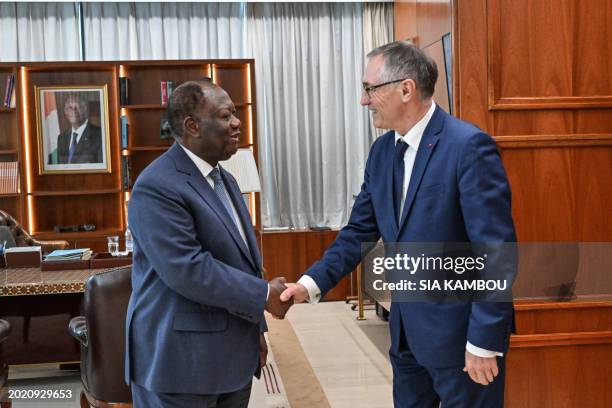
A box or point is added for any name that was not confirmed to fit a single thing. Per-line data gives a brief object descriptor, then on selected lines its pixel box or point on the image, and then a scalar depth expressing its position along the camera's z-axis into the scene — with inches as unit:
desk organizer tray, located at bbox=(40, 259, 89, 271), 168.7
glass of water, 185.3
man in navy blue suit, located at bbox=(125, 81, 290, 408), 73.7
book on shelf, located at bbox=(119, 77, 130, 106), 278.3
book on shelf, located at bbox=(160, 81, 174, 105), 280.8
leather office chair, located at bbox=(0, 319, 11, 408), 108.7
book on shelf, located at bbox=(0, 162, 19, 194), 270.7
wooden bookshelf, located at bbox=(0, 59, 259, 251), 276.4
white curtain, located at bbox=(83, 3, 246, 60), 290.7
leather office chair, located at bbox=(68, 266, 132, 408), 106.3
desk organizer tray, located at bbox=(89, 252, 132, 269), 167.3
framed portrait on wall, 278.1
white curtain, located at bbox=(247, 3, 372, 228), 300.8
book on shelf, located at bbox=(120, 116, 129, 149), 277.7
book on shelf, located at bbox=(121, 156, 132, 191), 277.7
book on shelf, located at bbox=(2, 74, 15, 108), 273.1
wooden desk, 166.4
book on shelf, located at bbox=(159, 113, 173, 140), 282.2
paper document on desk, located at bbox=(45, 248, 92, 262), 170.1
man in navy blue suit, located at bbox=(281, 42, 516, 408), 74.5
